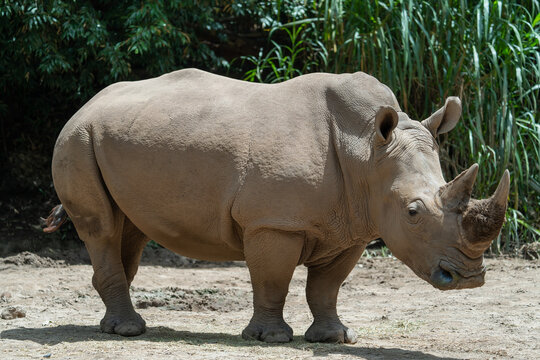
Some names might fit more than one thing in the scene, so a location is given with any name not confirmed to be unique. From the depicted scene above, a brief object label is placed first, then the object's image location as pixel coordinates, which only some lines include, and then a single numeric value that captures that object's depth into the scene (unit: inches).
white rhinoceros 373.4
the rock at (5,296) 548.7
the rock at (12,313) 473.4
